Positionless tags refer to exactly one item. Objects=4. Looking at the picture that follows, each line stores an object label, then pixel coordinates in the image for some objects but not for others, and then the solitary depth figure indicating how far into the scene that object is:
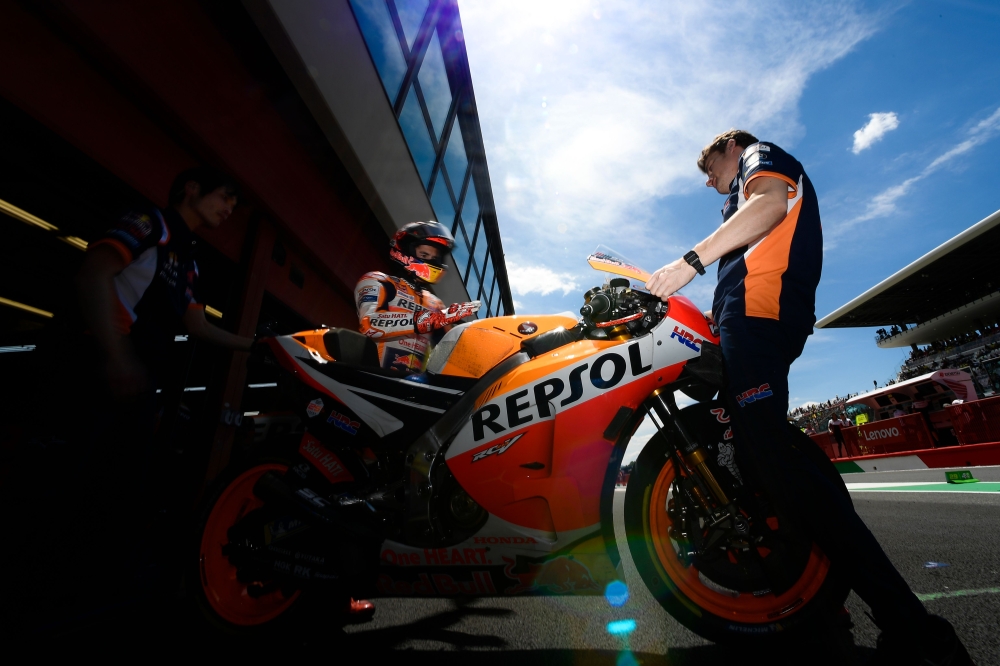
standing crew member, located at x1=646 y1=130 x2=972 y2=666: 1.08
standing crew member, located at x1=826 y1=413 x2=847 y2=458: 11.75
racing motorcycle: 1.28
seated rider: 3.01
